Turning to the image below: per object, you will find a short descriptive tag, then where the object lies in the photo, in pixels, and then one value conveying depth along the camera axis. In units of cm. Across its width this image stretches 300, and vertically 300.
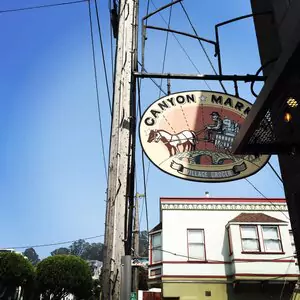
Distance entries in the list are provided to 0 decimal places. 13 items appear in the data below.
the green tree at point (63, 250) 16758
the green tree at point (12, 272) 2897
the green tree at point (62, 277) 3488
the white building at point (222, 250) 1838
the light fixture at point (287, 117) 435
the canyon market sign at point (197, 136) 478
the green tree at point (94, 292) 4268
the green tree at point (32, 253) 16848
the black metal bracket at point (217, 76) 529
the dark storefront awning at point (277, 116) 324
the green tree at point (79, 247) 16134
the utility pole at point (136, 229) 1461
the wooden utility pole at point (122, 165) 374
